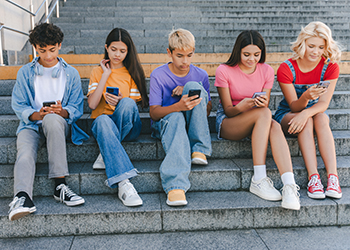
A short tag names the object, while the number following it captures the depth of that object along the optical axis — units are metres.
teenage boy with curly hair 2.24
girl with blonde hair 2.47
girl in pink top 2.37
